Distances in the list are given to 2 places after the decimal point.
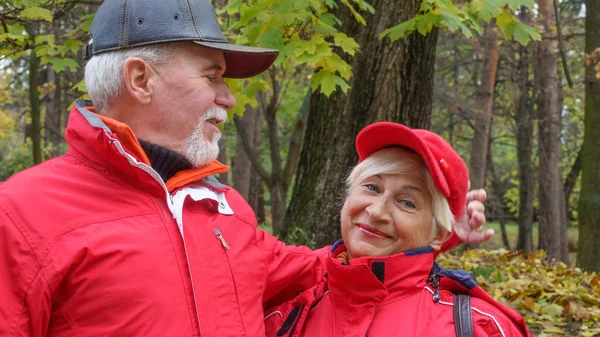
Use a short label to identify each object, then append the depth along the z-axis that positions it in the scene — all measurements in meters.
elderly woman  2.04
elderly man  1.81
